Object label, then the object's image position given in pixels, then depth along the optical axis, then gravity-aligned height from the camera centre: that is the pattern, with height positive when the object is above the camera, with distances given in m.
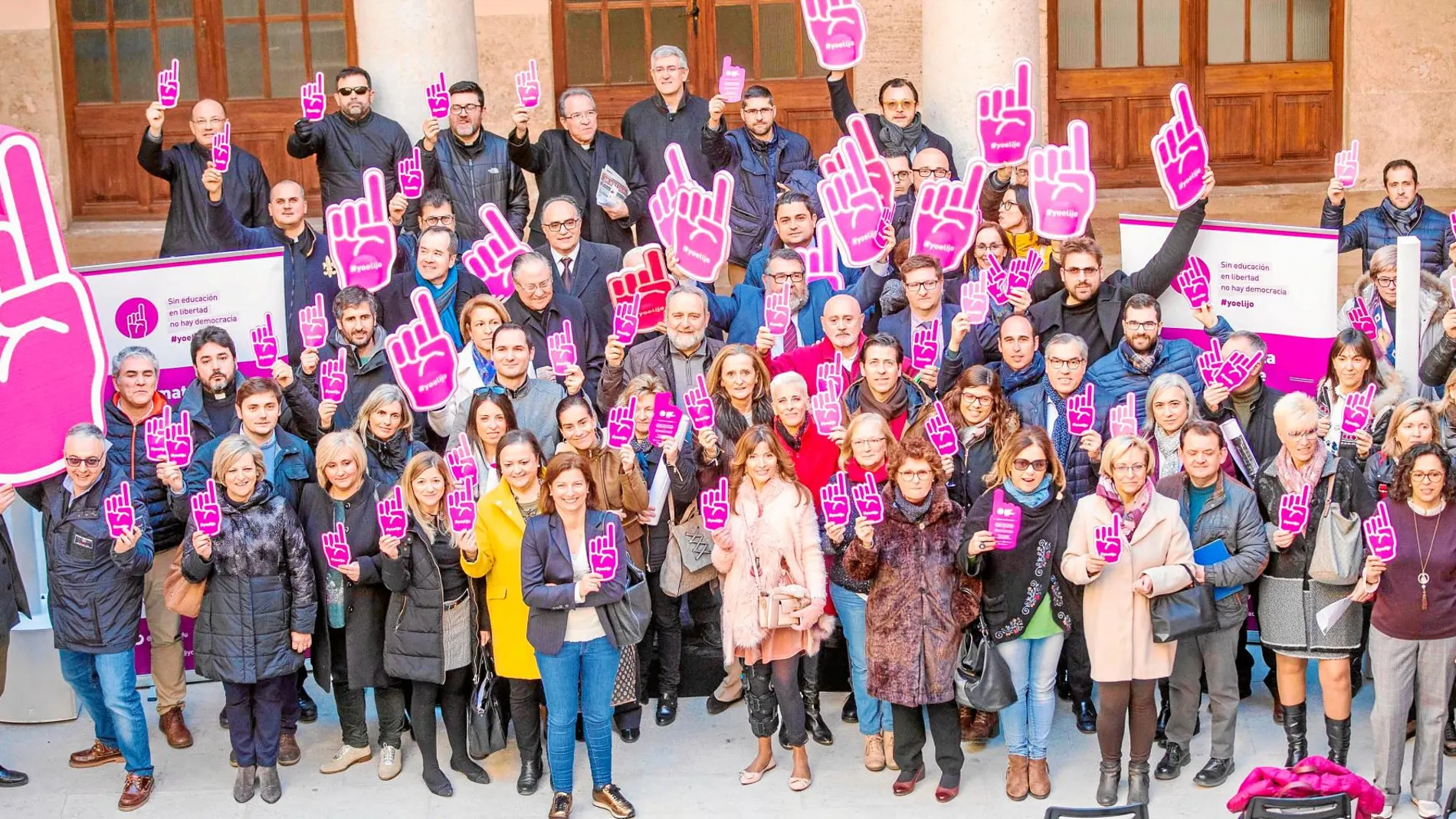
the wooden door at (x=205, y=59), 14.92 +1.49
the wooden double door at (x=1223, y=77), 15.12 +1.12
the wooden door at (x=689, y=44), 14.89 +1.49
